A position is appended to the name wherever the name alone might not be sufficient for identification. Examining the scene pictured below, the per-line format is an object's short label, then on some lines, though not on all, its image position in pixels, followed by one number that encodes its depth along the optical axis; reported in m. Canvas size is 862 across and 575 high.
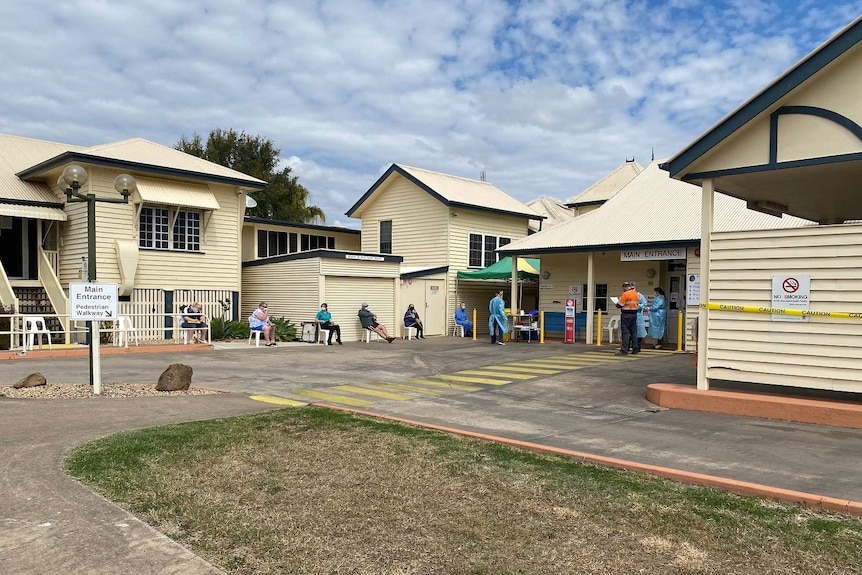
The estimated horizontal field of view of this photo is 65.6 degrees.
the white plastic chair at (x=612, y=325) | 20.98
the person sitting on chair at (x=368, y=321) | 23.44
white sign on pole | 10.32
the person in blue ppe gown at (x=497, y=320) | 22.30
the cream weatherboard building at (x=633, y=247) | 19.42
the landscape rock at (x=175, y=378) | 11.04
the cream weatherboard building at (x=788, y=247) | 8.51
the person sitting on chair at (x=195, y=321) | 19.66
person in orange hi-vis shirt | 16.34
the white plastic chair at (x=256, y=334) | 20.83
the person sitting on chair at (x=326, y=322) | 22.14
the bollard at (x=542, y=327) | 22.35
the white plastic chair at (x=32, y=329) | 16.31
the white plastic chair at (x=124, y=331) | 18.42
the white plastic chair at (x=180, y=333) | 19.86
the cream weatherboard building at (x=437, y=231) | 27.16
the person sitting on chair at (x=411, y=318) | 24.92
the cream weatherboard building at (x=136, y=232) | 20.36
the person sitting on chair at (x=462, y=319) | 26.84
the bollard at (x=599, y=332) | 20.80
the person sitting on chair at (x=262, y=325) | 21.05
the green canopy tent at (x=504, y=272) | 26.28
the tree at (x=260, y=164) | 45.38
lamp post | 10.52
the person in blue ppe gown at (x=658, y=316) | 19.62
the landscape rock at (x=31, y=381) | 10.80
